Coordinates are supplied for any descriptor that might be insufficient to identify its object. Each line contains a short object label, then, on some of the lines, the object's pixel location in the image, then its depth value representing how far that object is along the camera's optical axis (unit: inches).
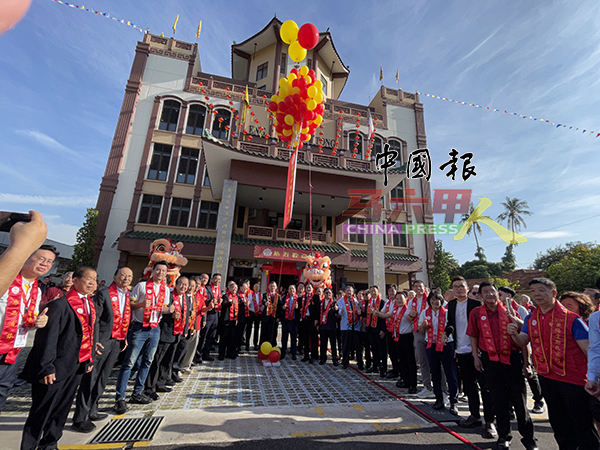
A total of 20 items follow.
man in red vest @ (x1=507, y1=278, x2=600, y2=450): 105.4
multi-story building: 508.1
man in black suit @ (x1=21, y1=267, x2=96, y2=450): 103.8
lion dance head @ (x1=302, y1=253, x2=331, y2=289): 375.2
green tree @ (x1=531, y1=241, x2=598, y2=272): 1214.4
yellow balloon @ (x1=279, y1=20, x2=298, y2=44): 315.0
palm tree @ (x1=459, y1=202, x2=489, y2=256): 1490.7
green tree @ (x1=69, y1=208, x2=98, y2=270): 555.5
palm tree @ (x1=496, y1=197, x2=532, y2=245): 1615.4
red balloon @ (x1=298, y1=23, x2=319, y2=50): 308.3
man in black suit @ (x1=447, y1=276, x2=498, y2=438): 146.9
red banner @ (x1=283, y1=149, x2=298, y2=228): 421.1
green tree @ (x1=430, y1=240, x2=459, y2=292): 718.5
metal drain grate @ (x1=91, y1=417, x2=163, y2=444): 120.6
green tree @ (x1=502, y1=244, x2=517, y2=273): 1518.2
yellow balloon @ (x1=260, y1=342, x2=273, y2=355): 265.3
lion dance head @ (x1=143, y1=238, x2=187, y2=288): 294.0
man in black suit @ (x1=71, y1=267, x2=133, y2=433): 130.9
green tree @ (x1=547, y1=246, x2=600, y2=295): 687.7
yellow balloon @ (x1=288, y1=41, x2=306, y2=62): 329.7
